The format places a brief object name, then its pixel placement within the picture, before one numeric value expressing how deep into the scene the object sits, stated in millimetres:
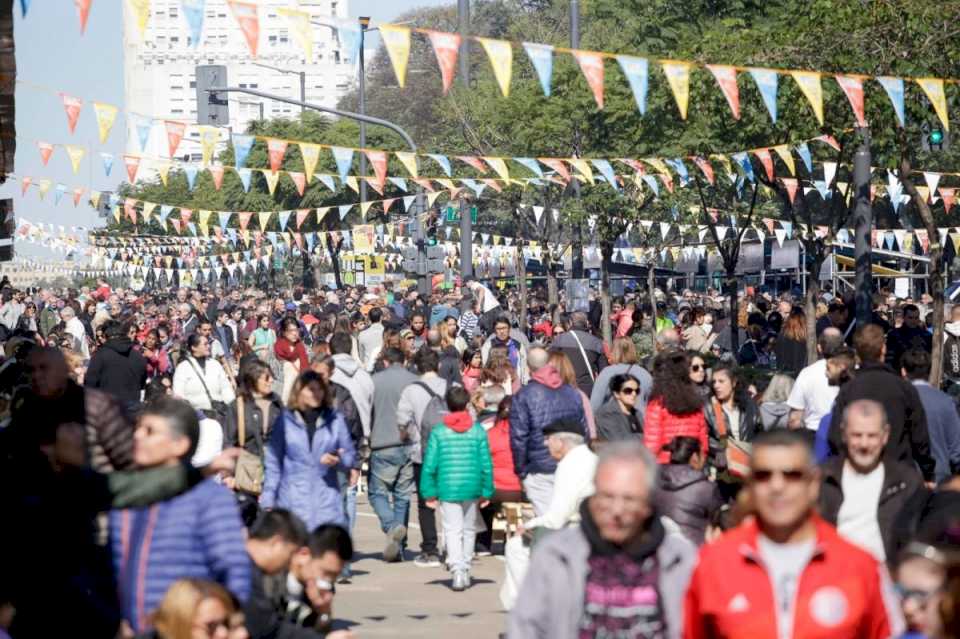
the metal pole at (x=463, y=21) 64188
